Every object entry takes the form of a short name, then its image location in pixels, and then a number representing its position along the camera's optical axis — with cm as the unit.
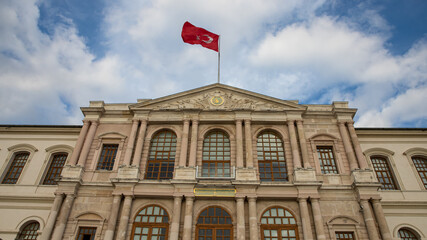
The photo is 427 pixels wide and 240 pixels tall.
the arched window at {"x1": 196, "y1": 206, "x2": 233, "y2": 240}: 1720
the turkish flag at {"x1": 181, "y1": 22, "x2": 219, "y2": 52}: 2375
